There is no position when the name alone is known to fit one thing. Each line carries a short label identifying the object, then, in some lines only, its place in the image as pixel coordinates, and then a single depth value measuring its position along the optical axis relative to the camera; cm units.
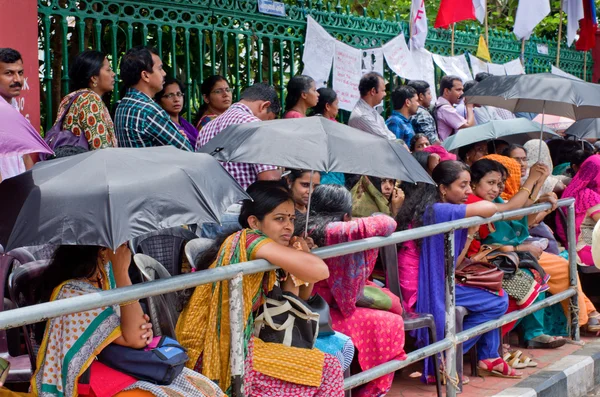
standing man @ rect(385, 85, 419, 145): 830
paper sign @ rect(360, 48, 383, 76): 899
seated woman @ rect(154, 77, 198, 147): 633
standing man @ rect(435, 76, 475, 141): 913
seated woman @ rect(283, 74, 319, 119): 704
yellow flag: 1088
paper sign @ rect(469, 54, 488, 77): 1079
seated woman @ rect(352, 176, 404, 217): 601
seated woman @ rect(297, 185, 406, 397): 471
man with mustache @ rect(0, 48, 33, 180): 512
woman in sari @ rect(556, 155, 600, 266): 751
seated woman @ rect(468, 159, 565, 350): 600
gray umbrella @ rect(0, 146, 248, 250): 305
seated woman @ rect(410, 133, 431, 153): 772
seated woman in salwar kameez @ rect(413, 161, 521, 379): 537
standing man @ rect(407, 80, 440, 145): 860
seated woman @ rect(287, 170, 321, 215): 516
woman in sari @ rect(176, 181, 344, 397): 379
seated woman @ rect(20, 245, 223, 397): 332
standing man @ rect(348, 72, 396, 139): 768
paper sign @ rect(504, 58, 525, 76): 1148
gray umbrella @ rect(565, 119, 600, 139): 902
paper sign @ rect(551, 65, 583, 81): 1240
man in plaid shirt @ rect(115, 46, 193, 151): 557
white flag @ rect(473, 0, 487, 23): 1076
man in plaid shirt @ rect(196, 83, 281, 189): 548
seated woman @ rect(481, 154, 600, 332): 630
